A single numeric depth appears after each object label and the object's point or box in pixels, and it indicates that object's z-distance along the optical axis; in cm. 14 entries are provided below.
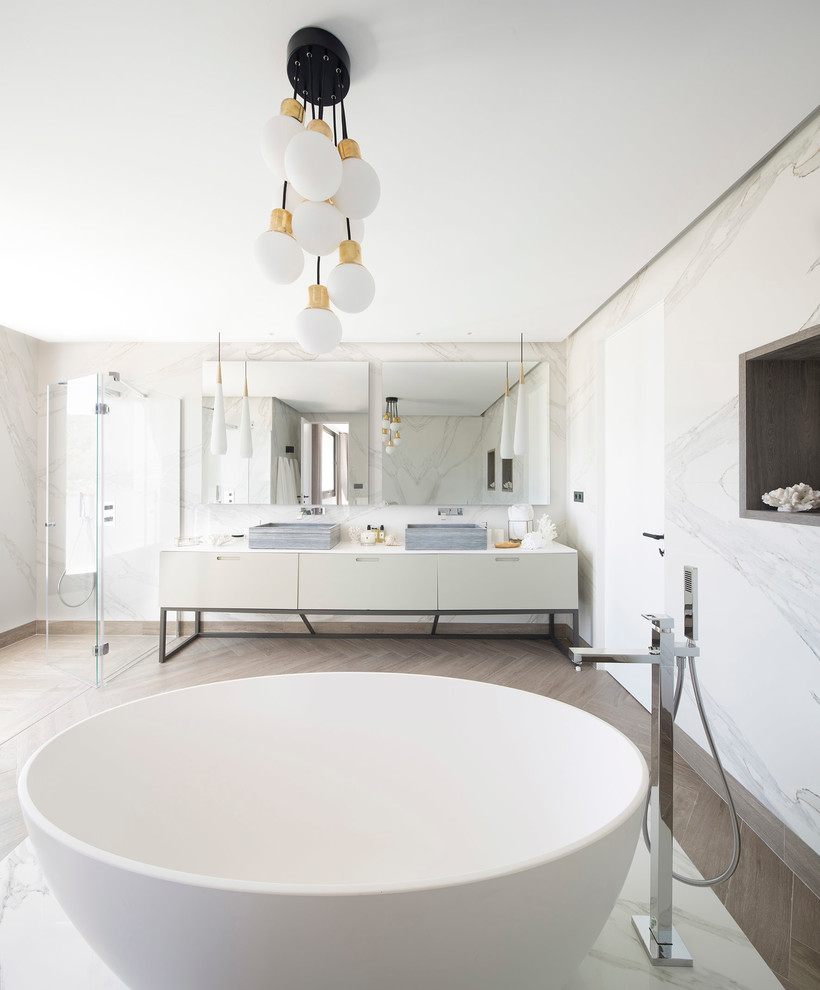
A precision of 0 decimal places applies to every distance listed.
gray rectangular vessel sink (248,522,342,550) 366
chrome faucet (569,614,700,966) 92
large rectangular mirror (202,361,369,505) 409
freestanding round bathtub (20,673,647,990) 60
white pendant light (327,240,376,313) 137
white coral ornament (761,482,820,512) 142
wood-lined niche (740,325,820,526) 156
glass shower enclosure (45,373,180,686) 322
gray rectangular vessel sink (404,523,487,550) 366
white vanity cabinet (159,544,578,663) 355
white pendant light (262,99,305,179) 126
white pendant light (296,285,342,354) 144
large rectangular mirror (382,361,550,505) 407
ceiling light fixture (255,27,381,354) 116
